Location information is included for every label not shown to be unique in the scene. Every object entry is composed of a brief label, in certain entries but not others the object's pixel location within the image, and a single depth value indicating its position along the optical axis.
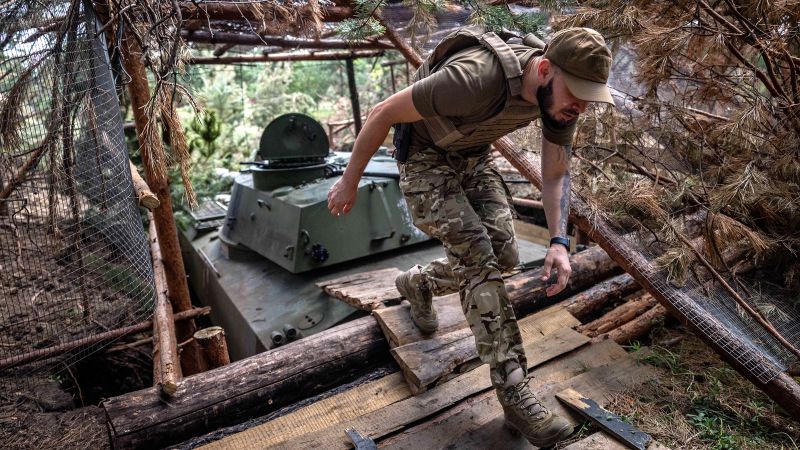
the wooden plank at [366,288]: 4.66
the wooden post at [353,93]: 10.02
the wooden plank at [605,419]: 3.28
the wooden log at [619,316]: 4.71
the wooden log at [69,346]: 4.42
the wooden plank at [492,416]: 3.40
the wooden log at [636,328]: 4.53
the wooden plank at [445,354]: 3.88
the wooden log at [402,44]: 5.50
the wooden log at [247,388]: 3.56
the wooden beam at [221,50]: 7.88
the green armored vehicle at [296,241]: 5.32
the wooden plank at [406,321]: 4.22
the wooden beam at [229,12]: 4.83
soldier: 2.73
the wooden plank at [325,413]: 3.53
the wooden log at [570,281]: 4.89
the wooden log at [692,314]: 3.49
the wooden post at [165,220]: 4.73
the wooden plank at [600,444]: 3.28
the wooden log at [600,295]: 4.95
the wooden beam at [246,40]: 6.76
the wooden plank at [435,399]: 3.50
